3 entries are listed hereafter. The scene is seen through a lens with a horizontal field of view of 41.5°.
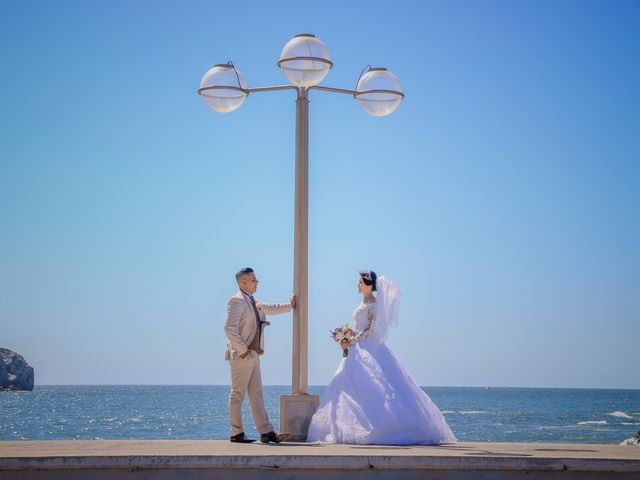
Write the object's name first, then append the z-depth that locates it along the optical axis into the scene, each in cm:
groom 961
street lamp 1022
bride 938
